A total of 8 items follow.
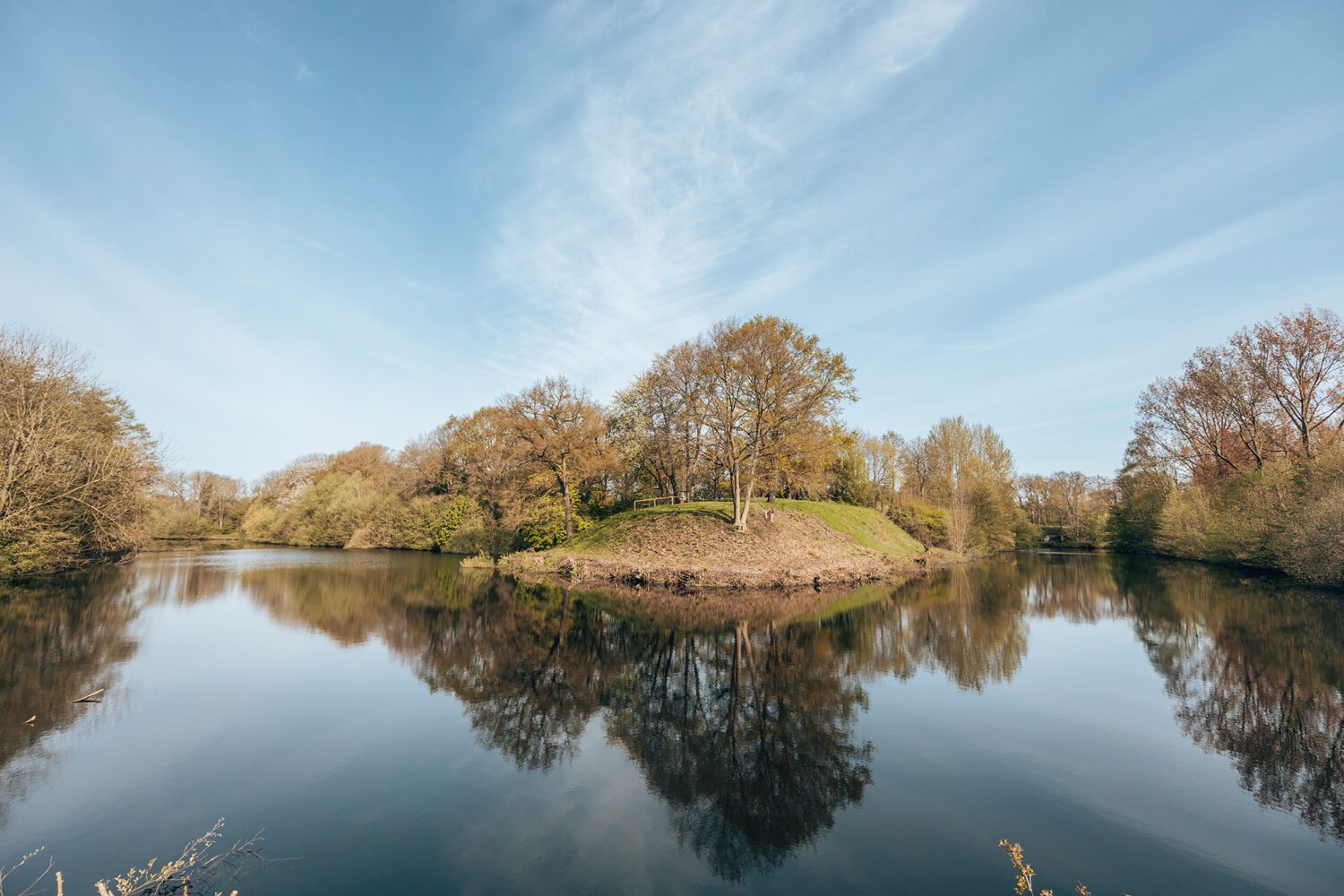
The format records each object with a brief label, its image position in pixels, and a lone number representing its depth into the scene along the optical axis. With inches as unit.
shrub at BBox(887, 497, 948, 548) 1996.8
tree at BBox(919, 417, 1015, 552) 1974.8
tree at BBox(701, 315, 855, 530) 1153.4
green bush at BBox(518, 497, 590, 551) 1552.7
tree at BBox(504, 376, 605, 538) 1430.9
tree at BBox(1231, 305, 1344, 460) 1181.1
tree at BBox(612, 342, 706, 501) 1369.3
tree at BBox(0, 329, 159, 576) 839.7
